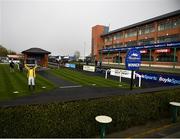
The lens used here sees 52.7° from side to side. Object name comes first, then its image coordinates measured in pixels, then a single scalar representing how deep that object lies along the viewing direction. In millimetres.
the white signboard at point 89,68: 34950
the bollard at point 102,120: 5762
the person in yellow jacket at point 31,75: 15379
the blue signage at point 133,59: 9016
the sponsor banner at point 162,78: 18502
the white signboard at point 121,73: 23294
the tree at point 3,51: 122150
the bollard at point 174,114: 8297
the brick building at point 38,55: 42250
